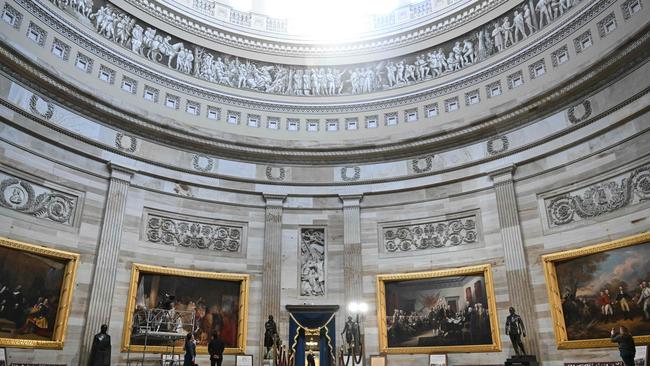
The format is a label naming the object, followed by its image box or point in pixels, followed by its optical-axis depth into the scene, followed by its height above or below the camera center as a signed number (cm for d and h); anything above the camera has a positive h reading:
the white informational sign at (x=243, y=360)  1875 -36
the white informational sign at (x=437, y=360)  1823 -40
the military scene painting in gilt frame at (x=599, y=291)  1478 +173
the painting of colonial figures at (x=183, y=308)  1805 +157
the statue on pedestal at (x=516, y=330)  1619 +57
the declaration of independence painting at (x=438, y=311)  1836 +138
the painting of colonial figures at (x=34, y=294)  1523 +177
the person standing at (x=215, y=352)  1641 -6
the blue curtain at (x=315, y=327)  1942 +63
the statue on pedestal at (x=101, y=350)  1594 +2
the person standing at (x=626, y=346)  1239 +4
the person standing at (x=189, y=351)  1548 -2
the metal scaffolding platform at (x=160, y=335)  1759 +56
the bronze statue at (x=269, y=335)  1798 +51
